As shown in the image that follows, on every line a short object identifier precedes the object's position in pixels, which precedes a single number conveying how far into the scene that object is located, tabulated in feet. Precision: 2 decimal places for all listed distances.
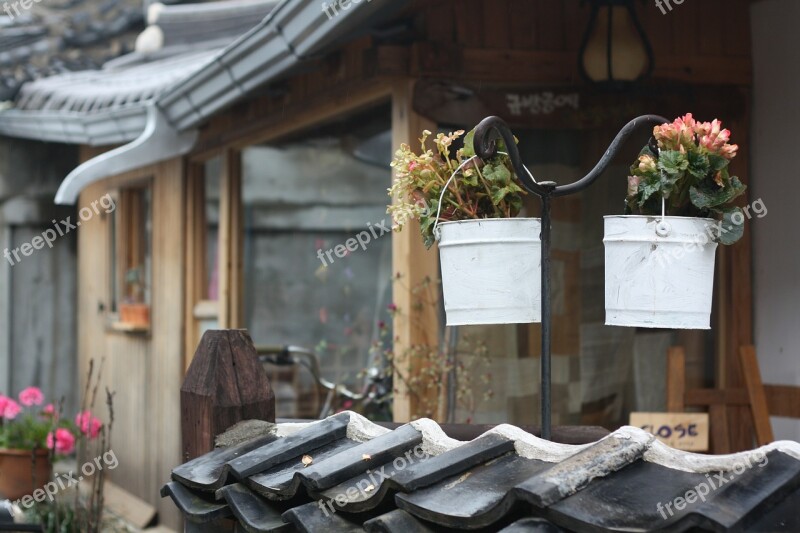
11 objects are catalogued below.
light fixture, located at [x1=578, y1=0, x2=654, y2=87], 13.75
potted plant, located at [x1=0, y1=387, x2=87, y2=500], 22.56
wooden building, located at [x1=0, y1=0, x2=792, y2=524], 14.17
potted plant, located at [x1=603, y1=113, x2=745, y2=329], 5.98
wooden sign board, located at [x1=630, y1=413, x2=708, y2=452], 13.99
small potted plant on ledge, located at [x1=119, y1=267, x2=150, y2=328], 25.20
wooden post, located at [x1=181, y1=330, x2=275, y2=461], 7.56
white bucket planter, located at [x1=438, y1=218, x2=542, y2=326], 6.34
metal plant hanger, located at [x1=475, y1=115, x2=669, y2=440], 6.08
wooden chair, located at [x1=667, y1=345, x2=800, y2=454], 14.39
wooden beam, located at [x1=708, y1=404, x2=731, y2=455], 14.51
